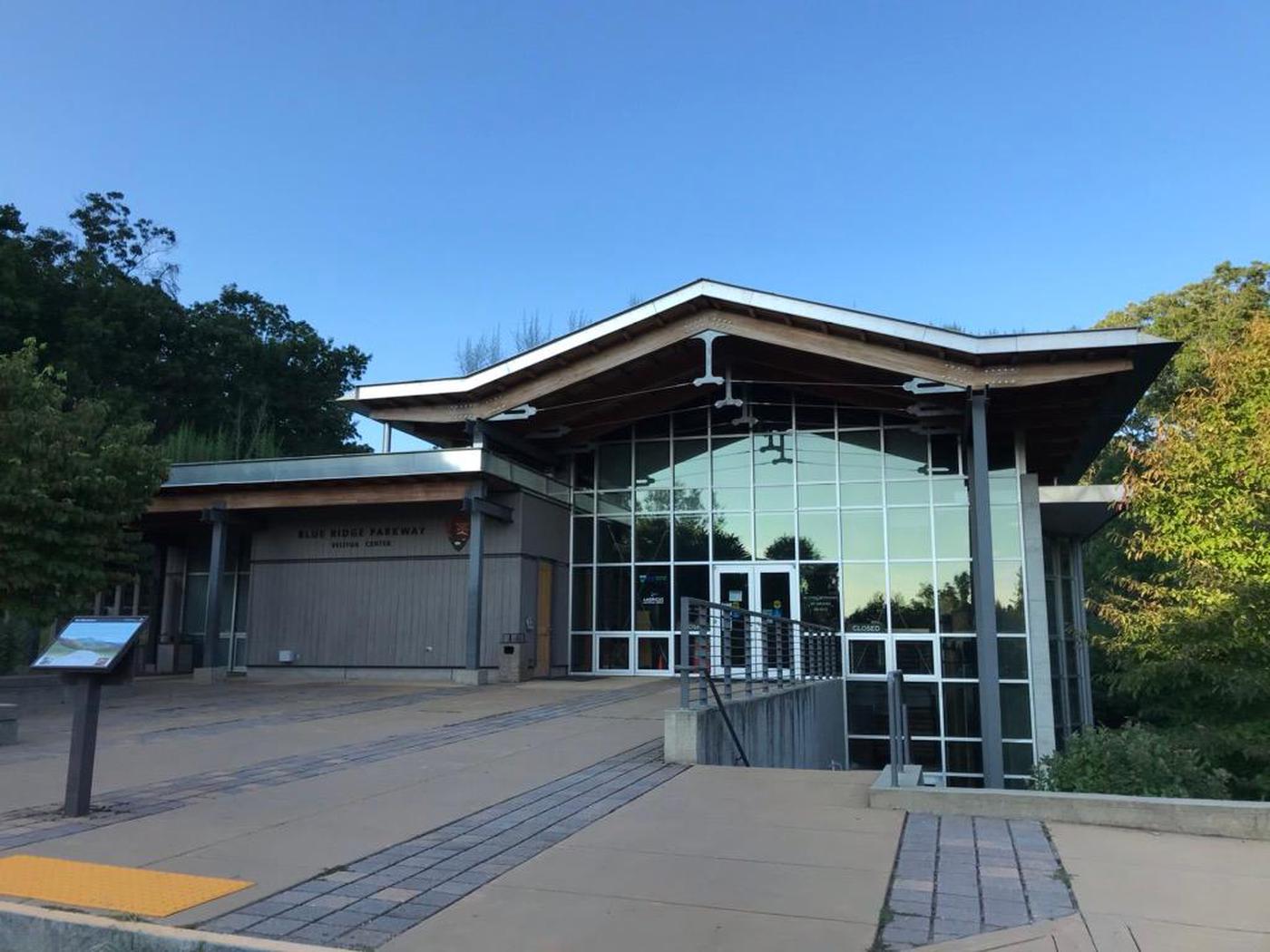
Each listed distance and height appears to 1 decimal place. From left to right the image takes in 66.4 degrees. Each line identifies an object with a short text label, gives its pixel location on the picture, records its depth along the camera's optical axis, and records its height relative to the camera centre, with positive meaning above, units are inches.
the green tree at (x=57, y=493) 580.7 +85.2
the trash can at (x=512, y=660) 765.3 -20.4
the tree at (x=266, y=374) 1616.6 +450.7
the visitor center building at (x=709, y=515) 725.3 +100.4
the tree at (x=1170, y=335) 1087.6 +373.4
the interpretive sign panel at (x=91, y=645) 269.3 -4.0
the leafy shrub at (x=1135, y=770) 306.3 -42.1
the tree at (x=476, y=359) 1542.8 +437.1
